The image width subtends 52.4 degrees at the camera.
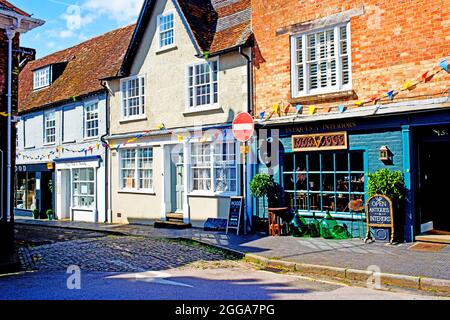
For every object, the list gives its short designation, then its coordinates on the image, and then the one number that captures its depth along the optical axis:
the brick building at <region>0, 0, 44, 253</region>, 10.42
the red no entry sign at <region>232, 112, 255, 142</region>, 12.79
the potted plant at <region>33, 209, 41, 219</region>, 23.73
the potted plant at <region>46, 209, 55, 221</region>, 22.89
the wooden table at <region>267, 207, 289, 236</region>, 13.34
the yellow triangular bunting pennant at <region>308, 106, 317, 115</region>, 12.87
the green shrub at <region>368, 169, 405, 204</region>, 11.16
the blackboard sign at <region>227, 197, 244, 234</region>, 14.03
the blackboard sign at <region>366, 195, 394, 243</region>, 11.09
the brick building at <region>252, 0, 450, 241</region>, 11.09
